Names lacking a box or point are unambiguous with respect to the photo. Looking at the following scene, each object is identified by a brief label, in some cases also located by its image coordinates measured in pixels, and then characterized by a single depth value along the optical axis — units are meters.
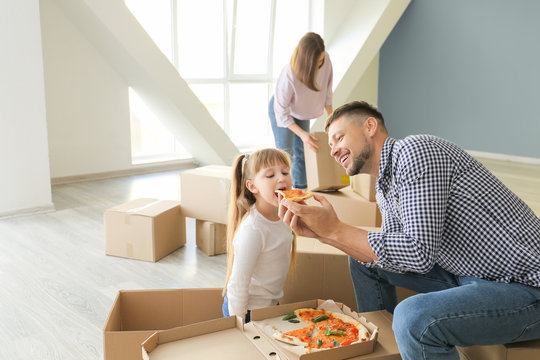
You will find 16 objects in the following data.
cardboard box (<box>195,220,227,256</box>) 3.12
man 1.33
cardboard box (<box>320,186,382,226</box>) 2.84
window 5.69
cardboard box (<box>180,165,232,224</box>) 3.10
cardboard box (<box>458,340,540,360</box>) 1.38
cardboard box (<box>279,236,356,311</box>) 2.11
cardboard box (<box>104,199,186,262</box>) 2.96
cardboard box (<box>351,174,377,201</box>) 2.86
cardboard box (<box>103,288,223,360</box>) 1.90
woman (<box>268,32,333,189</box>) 3.44
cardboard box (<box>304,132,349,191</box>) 3.12
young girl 1.78
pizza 1.40
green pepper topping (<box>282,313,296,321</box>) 1.53
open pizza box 1.33
